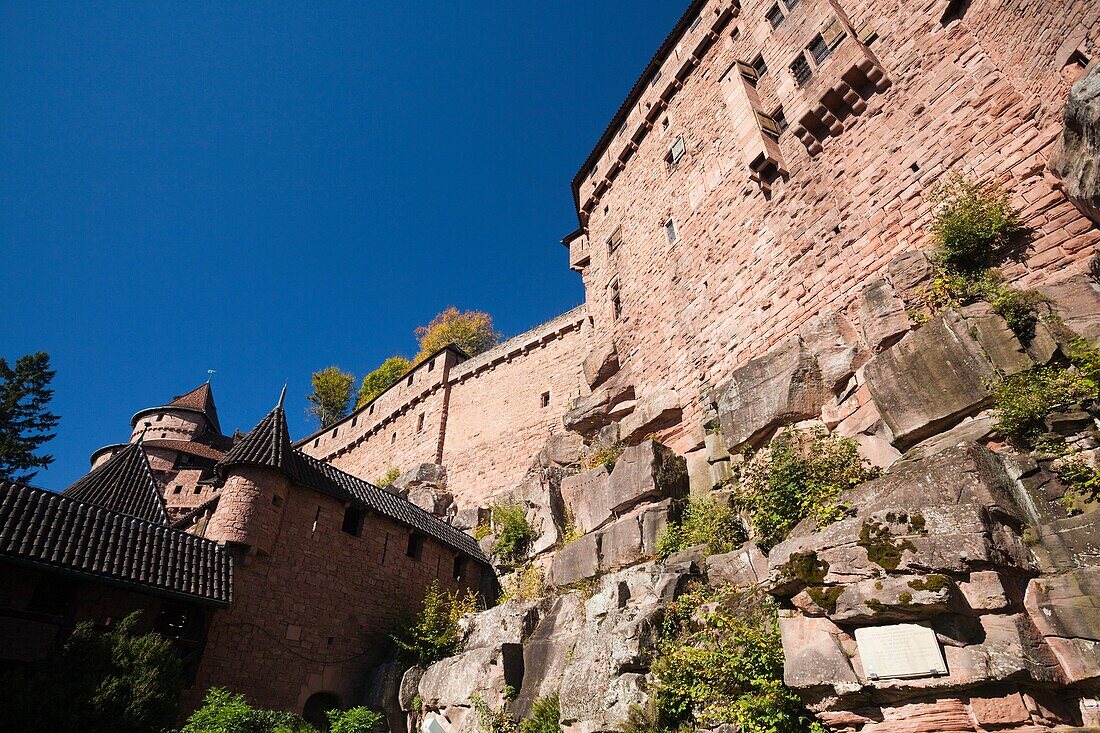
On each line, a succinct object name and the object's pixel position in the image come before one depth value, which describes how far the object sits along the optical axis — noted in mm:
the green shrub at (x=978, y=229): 7676
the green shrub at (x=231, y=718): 8297
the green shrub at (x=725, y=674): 6105
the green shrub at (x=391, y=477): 26672
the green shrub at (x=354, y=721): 10070
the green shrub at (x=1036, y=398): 5891
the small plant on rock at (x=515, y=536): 14781
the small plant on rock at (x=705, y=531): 8805
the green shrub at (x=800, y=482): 7582
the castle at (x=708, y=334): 7898
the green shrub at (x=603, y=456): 12544
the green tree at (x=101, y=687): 7223
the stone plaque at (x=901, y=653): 5148
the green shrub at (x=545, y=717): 8453
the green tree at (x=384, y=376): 40906
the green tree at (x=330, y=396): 45625
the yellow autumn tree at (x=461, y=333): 38906
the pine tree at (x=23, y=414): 25297
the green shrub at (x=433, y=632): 12461
